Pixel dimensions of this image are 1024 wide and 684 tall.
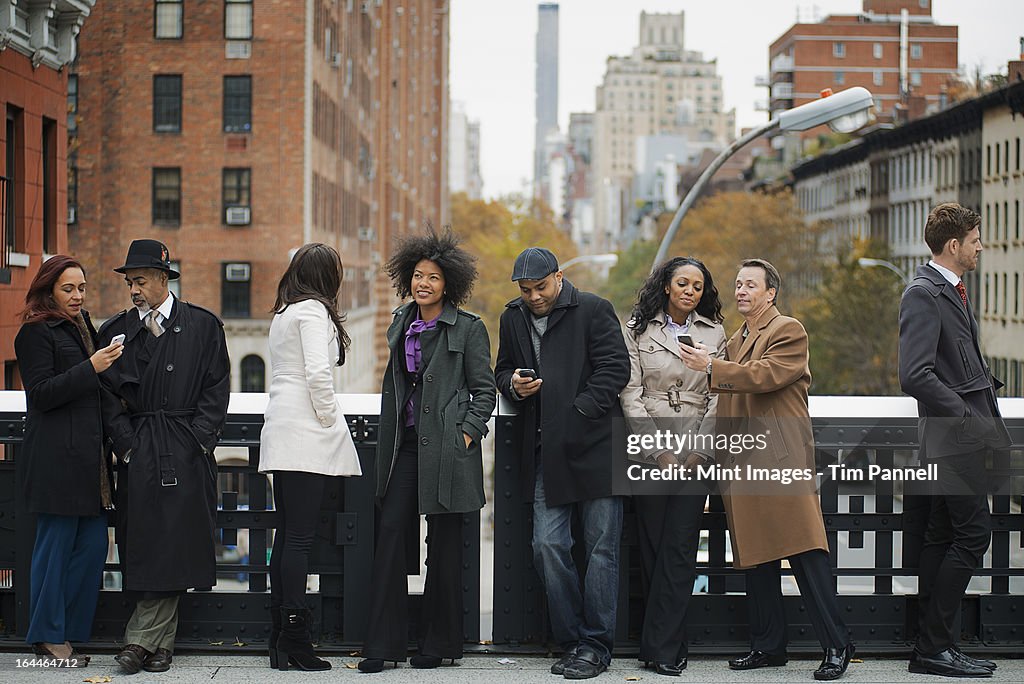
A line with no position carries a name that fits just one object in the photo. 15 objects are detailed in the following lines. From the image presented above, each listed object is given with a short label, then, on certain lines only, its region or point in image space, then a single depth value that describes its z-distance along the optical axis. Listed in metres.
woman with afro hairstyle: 7.43
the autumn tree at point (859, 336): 58.06
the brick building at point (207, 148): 43.66
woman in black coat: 7.43
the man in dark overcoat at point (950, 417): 7.45
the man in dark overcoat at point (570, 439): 7.49
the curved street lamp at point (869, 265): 52.32
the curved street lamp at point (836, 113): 15.09
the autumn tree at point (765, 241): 75.56
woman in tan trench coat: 7.57
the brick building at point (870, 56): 89.44
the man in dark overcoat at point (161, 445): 7.39
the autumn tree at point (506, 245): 86.62
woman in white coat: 7.36
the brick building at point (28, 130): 16.98
